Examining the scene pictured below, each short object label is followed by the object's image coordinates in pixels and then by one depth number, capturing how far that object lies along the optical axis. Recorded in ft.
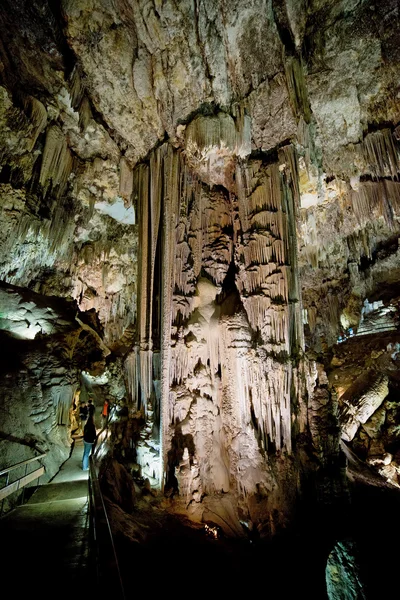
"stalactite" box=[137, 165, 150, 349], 26.45
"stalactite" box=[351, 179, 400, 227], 28.43
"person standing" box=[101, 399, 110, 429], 35.59
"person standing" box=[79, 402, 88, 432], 32.27
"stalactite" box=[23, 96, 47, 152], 24.02
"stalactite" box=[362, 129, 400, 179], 24.34
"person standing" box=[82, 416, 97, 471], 21.20
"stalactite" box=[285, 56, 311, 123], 20.65
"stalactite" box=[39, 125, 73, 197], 26.89
